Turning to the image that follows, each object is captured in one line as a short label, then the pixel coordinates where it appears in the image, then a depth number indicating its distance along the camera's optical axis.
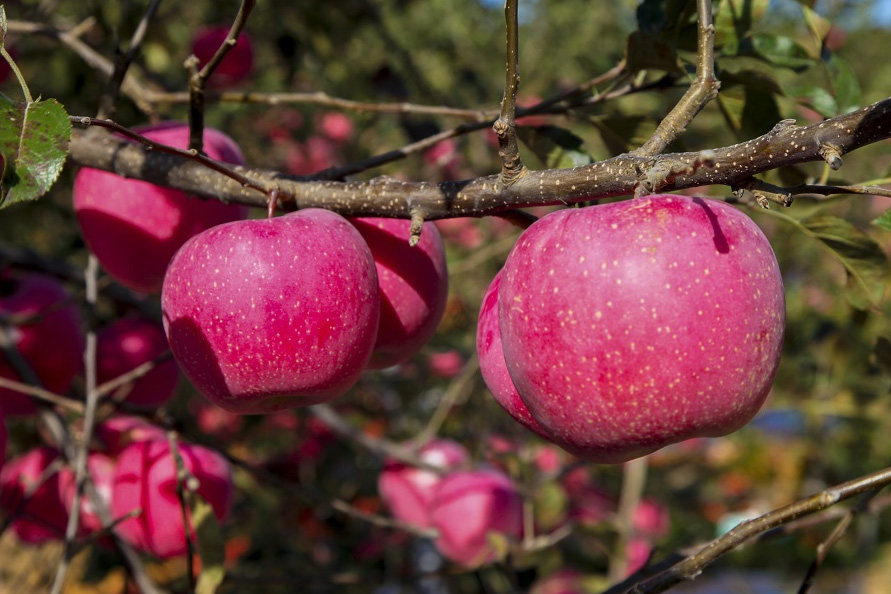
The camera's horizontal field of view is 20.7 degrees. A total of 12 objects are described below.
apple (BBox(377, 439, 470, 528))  1.45
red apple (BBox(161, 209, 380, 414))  0.82
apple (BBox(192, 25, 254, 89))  1.32
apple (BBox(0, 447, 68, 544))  1.05
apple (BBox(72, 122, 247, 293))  0.93
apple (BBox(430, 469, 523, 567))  1.30
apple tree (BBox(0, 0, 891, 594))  0.78
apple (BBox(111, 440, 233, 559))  1.02
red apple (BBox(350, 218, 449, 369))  0.87
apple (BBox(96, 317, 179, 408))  1.07
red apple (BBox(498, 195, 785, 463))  0.78
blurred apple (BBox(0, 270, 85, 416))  1.04
